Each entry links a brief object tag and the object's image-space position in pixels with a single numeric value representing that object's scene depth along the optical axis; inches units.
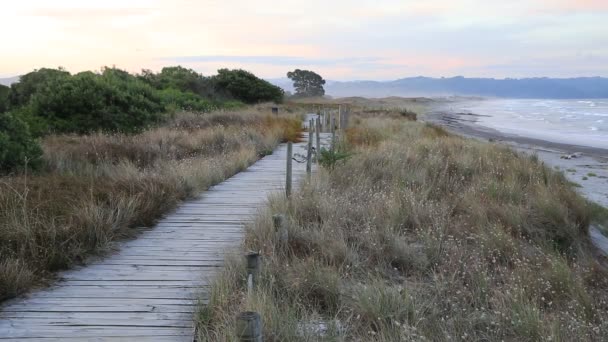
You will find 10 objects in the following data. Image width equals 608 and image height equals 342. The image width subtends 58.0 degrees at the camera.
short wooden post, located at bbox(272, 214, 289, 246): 225.9
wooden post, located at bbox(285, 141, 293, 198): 289.8
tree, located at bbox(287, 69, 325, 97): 4050.2
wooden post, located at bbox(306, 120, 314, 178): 371.6
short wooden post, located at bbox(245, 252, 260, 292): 161.6
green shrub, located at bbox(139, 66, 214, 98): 1573.6
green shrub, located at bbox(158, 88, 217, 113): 1087.5
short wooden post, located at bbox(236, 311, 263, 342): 116.2
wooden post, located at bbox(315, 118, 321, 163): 440.3
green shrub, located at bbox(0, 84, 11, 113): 394.0
